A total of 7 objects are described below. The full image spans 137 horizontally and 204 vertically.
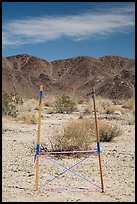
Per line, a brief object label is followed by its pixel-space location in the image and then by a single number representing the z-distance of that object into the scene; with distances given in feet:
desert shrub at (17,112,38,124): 65.72
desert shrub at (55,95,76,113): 94.22
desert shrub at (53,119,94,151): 36.09
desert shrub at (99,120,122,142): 44.34
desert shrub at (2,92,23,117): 77.41
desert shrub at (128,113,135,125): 63.08
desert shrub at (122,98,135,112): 97.26
